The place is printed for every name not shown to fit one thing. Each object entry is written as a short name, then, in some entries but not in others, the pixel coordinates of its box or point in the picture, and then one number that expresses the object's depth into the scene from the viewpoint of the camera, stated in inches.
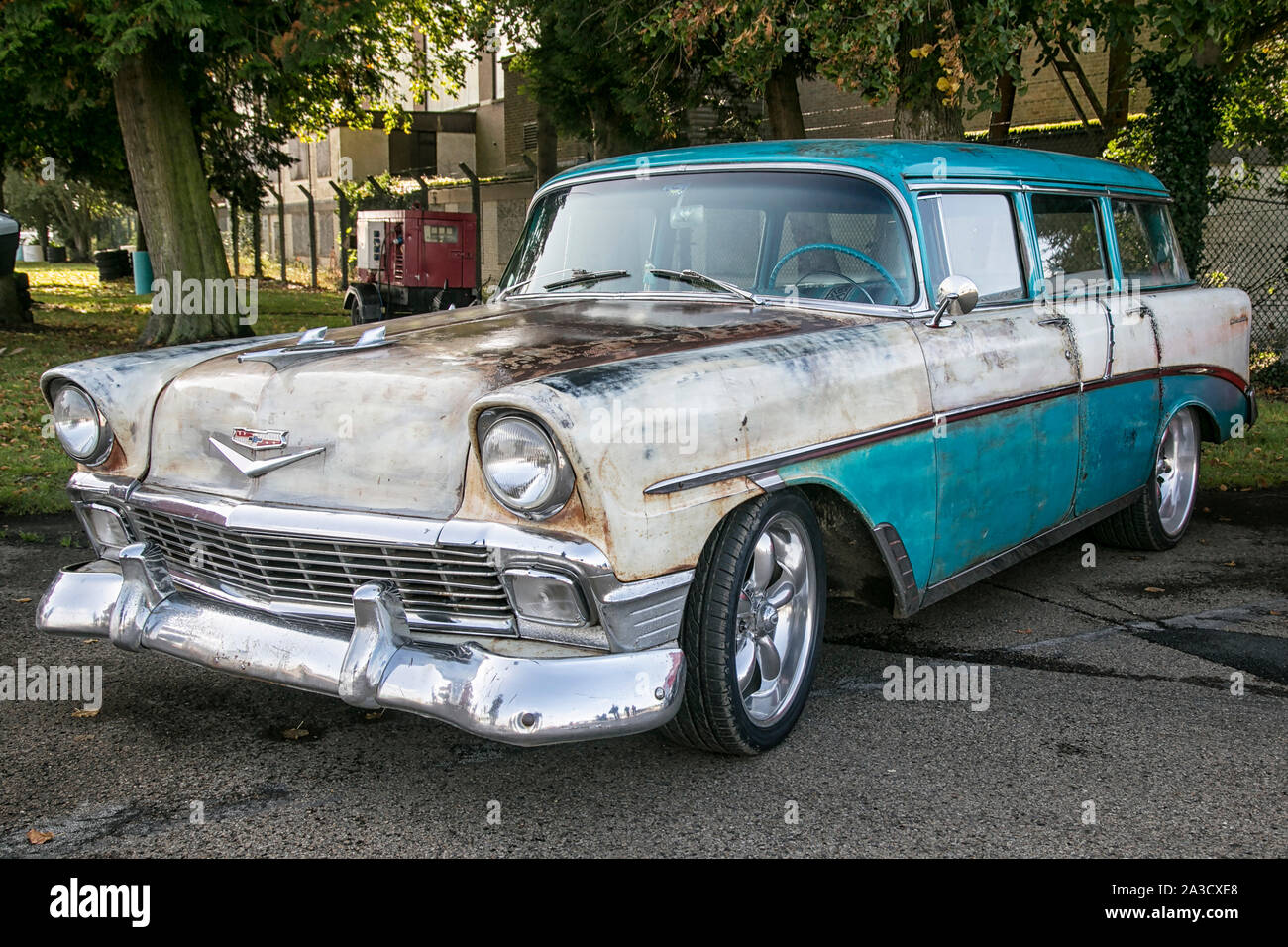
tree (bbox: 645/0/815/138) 361.7
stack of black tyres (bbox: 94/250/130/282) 1258.0
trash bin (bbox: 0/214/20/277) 349.4
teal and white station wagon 110.3
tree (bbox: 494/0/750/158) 525.7
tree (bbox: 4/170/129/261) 1654.8
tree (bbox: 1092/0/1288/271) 442.6
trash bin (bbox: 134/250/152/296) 997.8
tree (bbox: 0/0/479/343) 465.7
